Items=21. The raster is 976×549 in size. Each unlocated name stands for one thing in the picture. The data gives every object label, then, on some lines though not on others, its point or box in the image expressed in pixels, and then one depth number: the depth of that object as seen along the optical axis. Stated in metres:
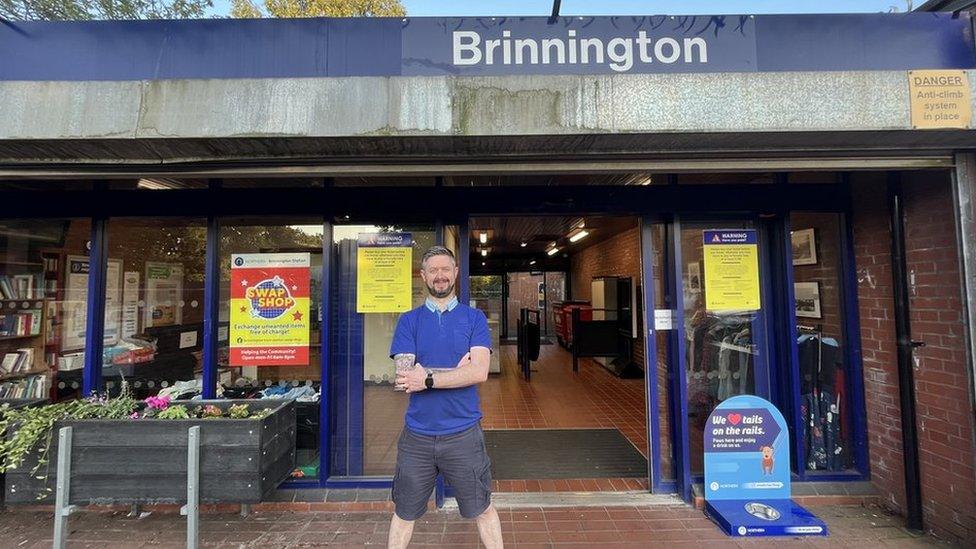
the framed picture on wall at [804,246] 3.79
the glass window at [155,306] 3.76
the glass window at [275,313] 3.59
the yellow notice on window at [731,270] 3.60
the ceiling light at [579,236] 8.68
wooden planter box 2.54
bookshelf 4.00
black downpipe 3.04
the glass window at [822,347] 3.60
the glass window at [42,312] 3.91
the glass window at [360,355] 3.63
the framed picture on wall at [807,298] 3.79
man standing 2.32
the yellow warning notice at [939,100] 2.27
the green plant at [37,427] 2.56
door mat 4.02
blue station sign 2.82
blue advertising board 3.26
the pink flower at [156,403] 2.86
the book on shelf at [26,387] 4.00
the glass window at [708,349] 3.67
